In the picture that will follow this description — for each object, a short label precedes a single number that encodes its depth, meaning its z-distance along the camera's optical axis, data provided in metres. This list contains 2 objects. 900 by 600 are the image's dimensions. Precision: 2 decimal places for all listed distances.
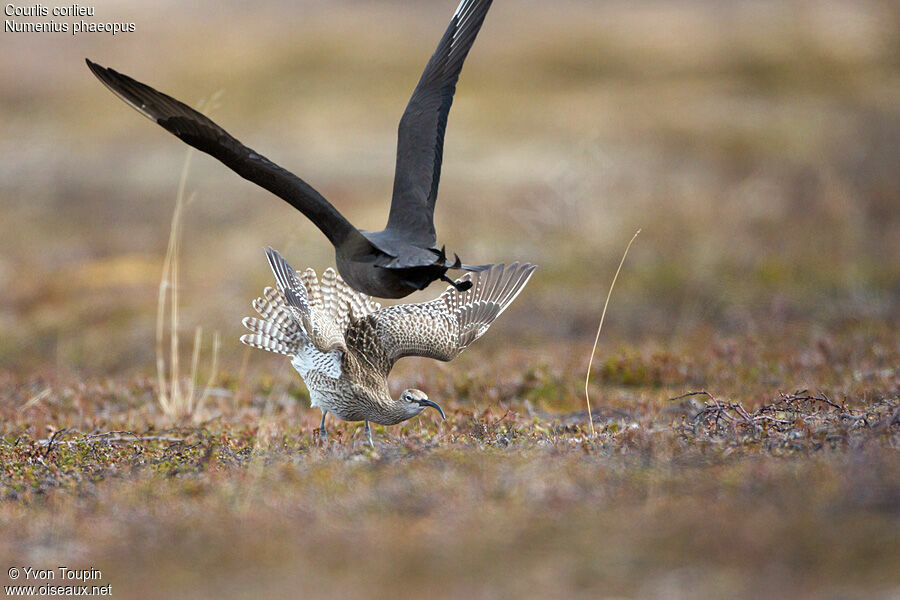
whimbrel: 16.31
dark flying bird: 12.18
